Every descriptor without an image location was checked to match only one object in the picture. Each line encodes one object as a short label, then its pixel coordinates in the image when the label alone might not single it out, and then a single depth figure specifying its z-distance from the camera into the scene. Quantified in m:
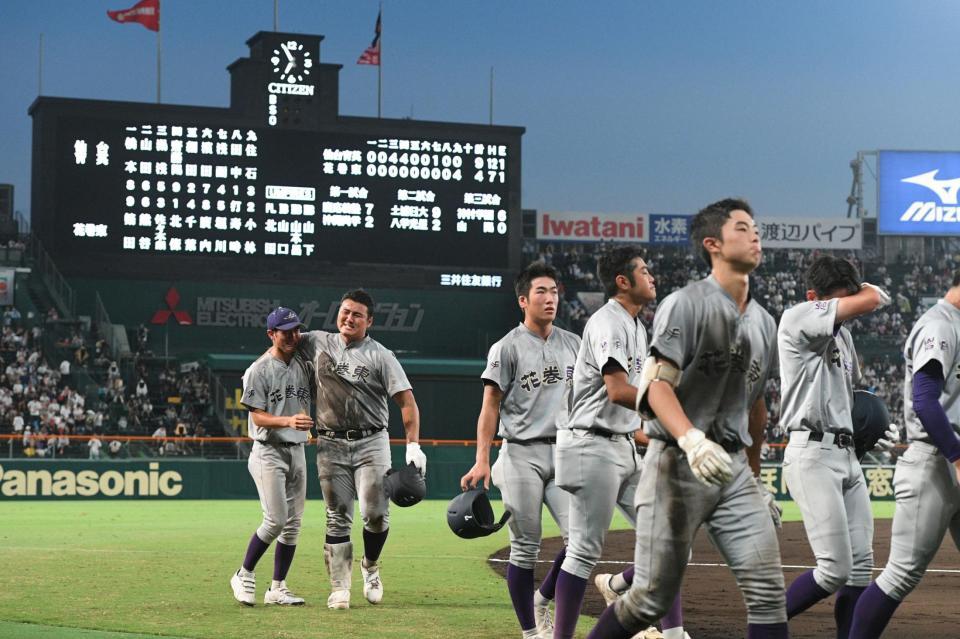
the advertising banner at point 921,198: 54.31
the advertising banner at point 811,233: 54.16
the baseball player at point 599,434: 8.20
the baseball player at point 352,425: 10.80
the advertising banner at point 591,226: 51.84
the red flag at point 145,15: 42.56
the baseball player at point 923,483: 7.37
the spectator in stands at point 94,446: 28.81
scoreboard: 36.72
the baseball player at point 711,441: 5.89
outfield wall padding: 28.20
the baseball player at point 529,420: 8.99
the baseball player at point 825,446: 7.70
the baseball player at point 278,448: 11.02
